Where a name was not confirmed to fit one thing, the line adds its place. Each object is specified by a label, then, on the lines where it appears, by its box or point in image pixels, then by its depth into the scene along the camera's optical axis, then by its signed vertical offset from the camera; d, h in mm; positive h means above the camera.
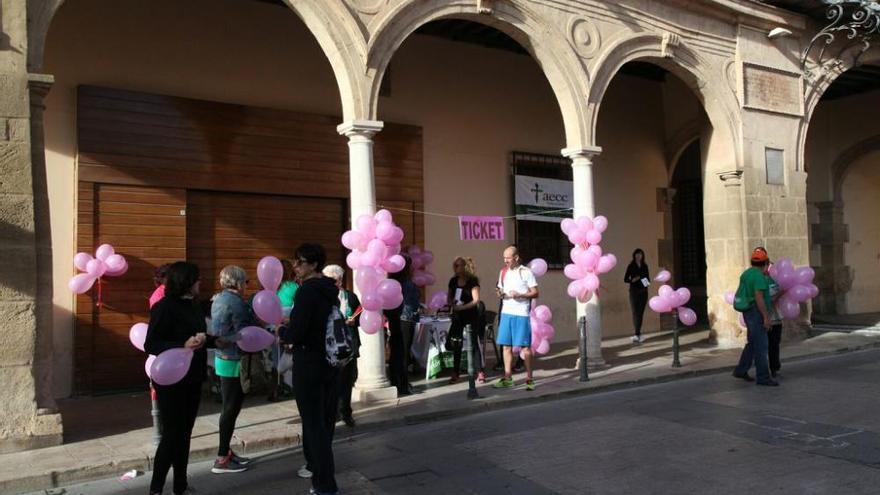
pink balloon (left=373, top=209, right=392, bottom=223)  7711 +643
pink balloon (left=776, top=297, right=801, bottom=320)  9602 -585
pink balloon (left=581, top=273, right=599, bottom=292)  9297 -159
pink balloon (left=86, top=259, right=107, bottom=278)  8336 +169
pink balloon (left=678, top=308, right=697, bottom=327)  10094 -688
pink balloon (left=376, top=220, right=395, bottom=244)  7590 +469
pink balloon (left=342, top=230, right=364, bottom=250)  7602 +394
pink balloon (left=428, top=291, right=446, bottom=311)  9984 -383
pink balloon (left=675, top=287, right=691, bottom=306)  9966 -396
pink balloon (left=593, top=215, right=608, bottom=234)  9492 +606
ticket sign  11961 +760
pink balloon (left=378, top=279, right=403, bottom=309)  7027 -164
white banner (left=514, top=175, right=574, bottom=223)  12945 +1356
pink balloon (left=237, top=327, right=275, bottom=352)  5277 -452
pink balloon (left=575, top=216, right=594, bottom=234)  9484 +614
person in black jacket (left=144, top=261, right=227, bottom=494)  4680 -410
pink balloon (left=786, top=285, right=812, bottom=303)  9766 -390
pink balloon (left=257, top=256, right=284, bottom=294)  5855 +44
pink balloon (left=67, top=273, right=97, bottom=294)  8234 -3
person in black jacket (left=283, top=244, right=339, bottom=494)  4684 -612
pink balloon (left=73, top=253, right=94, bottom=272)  8375 +258
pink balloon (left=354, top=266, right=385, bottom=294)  7066 -36
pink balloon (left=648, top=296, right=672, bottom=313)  9980 -517
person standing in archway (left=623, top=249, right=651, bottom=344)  13195 -322
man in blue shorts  8320 -372
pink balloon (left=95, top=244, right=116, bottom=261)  8492 +360
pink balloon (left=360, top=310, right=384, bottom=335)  7117 -463
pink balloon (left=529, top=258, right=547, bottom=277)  9172 +55
